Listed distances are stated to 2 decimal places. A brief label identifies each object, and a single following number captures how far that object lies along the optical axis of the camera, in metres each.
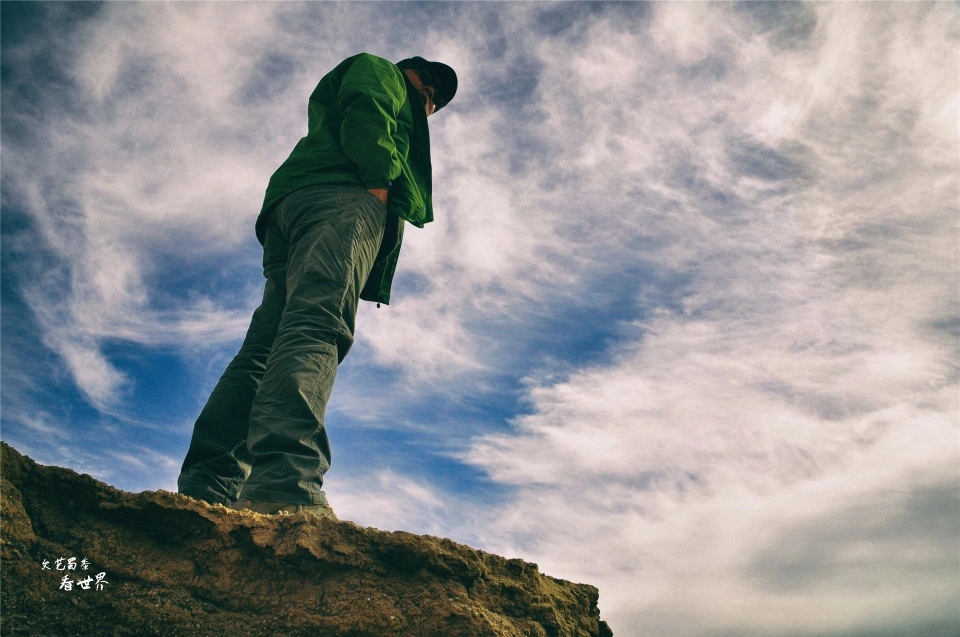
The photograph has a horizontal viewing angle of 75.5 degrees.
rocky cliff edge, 1.98
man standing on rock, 2.64
